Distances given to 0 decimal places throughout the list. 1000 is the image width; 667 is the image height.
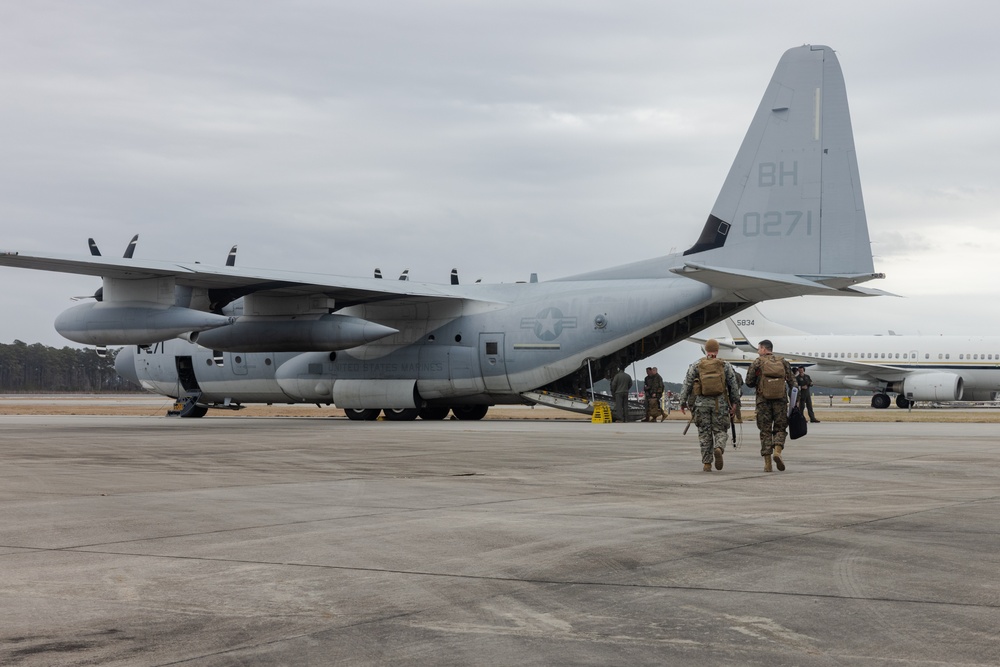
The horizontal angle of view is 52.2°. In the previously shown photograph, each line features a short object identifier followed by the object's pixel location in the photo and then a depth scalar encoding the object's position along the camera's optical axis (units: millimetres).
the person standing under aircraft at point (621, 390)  28016
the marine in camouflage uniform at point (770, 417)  13188
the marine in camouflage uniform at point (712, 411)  13086
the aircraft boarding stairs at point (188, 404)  33219
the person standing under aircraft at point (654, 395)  29516
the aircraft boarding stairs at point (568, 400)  27984
